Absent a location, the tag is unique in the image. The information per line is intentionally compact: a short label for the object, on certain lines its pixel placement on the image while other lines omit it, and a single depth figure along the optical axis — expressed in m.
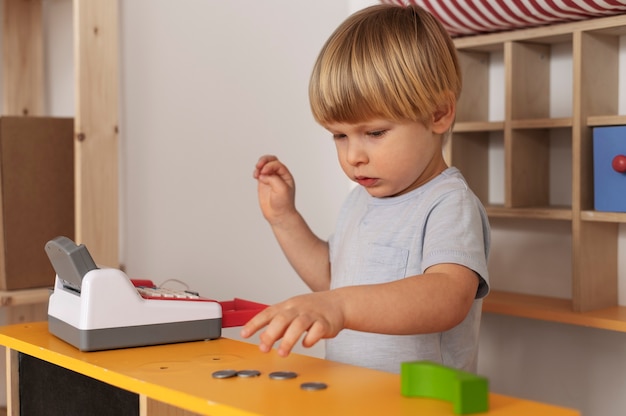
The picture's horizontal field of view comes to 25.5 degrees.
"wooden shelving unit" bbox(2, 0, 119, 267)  2.20
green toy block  1.28
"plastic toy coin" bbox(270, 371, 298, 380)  1.40
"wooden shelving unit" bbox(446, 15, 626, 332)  1.97
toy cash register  1.54
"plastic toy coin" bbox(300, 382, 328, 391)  1.36
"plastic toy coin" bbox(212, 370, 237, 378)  1.41
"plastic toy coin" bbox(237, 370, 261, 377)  1.41
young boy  1.64
